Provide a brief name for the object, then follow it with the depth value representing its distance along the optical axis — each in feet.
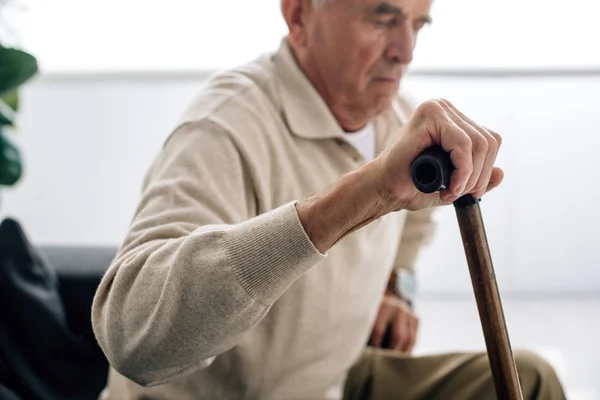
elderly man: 2.04
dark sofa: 3.91
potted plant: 4.31
